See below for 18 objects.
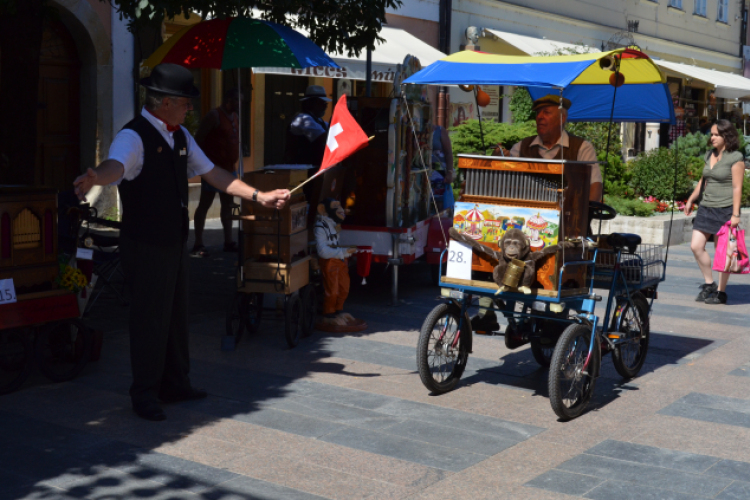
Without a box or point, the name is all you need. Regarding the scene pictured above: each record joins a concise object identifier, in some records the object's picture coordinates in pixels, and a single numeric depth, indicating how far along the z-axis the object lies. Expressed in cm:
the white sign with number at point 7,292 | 572
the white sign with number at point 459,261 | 593
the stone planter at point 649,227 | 1384
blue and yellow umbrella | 586
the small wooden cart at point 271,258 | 719
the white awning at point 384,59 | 1351
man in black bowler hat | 532
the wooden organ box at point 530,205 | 572
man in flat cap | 646
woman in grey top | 948
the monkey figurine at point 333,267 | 771
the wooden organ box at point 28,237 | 583
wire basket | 627
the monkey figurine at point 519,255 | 565
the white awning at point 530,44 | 2080
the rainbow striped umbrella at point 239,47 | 776
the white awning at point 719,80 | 2596
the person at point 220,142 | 1133
